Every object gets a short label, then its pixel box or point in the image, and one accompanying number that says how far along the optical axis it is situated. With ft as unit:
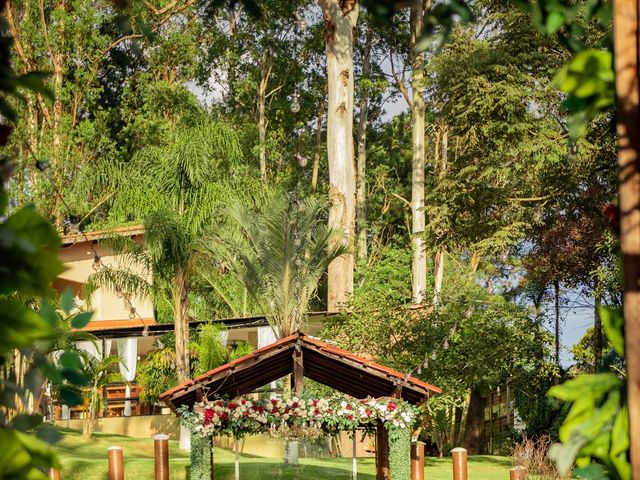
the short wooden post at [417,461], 53.98
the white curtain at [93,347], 86.99
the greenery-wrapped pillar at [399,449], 50.11
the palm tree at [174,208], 71.20
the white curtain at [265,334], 84.84
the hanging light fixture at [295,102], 121.19
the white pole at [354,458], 50.49
